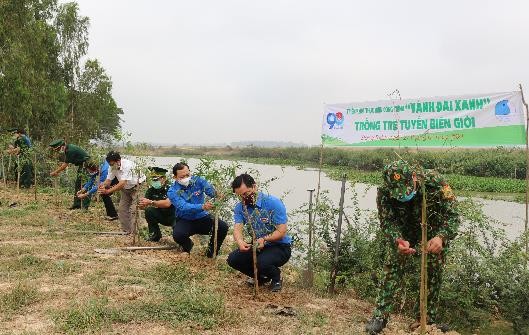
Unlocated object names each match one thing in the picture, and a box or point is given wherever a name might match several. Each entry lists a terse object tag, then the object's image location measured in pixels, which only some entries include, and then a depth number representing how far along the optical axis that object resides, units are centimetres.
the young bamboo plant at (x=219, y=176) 497
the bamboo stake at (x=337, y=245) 491
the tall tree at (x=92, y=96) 2530
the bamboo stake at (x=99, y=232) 711
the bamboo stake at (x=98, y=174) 825
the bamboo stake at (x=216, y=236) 544
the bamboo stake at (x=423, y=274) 304
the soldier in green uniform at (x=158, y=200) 638
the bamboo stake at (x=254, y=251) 434
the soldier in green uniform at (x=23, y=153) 1105
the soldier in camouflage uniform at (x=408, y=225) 341
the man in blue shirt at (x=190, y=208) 555
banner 521
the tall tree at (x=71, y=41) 2419
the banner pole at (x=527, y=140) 496
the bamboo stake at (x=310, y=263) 523
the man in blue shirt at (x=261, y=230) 437
